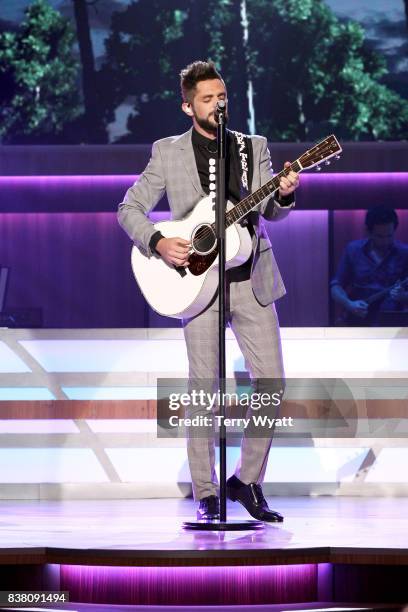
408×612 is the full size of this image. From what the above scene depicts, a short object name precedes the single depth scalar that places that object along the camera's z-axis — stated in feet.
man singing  24.71
